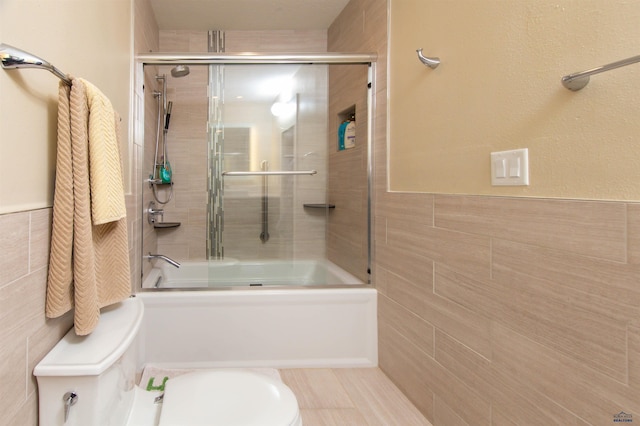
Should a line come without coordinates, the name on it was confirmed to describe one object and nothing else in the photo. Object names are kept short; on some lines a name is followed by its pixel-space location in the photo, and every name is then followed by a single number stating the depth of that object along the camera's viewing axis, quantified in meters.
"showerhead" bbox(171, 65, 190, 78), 2.24
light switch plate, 1.08
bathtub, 2.00
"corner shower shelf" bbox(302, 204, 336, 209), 2.38
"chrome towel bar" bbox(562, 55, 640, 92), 0.73
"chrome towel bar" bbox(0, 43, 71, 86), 0.82
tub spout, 2.33
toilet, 0.93
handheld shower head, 2.81
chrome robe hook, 1.48
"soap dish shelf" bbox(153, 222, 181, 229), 2.76
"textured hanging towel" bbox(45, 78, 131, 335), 1.02
